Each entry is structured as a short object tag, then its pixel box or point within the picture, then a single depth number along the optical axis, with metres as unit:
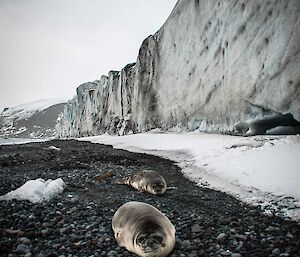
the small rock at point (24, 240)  3.12
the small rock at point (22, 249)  2.93
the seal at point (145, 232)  2.76
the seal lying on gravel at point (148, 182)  5.28
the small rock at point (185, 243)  3.15
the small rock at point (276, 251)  2.86
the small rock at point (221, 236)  3.27
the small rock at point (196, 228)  3.52
